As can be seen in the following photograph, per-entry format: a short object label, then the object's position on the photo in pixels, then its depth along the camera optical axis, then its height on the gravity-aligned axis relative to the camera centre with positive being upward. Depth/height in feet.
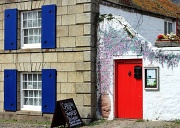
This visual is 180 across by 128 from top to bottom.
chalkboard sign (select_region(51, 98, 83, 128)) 43.21 -4.62
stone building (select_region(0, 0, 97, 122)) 46.44 +1.72
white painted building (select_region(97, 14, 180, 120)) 42.52 -0.17
